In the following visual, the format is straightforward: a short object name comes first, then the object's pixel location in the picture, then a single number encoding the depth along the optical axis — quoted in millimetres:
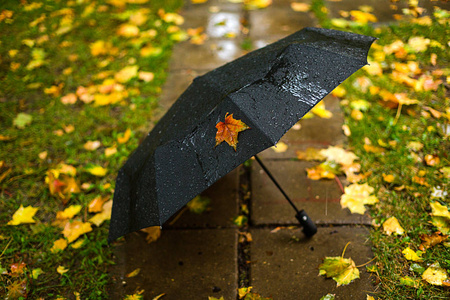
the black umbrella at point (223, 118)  1288
